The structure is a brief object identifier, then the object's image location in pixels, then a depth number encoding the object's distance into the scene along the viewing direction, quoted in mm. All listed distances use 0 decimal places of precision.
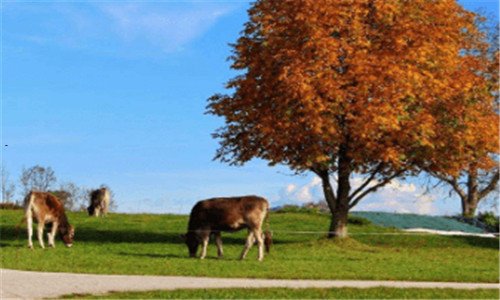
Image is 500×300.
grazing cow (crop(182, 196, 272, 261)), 27484
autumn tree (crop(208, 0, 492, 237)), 33969
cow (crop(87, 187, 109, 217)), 47581
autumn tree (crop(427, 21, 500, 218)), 36031
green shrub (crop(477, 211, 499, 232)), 55312
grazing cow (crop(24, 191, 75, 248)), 30969
